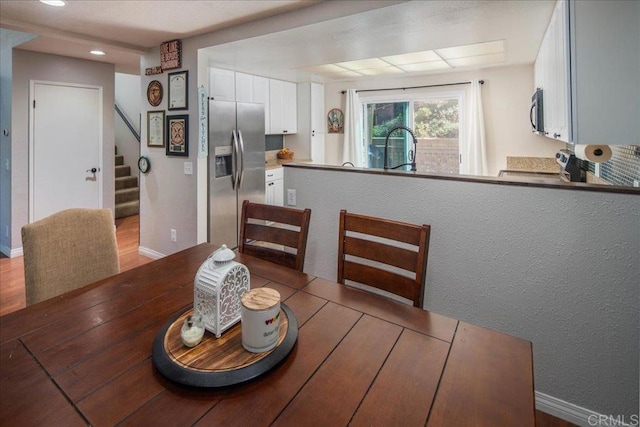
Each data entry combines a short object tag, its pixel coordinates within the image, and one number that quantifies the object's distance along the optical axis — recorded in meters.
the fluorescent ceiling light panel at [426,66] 4.11
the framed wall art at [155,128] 3.63
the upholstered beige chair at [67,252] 1.46
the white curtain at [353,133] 5.41
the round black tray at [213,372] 0.86
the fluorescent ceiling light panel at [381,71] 4.54
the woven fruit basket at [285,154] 5.55
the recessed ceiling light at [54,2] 2.38
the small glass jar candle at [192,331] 0.98
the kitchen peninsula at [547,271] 1.54
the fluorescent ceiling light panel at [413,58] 3.64
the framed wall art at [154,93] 3.60
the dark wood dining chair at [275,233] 1.71
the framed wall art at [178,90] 3.37
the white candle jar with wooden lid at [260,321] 0.94
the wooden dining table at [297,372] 0.78
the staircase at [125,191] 5.79
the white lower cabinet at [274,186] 4.79
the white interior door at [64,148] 4.00
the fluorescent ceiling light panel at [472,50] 3.21
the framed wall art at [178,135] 3.43
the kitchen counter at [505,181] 1.51
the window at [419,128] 4.84
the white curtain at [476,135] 4.43
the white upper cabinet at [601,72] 1.45
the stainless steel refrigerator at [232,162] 3.61
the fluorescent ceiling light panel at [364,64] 4.07
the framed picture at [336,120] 5.59
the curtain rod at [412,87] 4.54
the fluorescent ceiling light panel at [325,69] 4.28
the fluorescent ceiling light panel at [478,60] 3.74
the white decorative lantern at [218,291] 1.02
